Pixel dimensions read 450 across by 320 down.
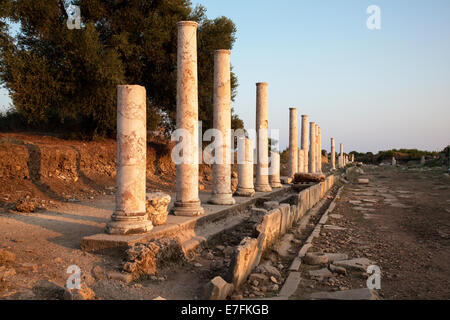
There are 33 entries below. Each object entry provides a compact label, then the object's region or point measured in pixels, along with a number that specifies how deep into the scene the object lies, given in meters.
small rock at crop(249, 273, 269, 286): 5.36
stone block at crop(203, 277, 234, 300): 4.38
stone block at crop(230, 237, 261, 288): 5.04
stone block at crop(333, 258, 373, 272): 5.99
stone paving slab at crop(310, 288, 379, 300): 4.63
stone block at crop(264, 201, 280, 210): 11.09
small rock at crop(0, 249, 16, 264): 5.32
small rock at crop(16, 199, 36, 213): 9.52
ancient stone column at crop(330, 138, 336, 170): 44.22
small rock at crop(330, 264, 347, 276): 5.79
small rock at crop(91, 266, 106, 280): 5.35
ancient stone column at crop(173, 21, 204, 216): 9.16
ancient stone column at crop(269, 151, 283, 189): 17.88
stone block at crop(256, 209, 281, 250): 6.76
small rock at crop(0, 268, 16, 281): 4.77
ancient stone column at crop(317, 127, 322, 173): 33.74
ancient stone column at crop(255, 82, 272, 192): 15.88
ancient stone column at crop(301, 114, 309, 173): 27.02
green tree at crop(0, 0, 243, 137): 13.58
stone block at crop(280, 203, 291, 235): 8.43
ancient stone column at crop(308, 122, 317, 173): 29.50
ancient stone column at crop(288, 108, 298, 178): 22.77
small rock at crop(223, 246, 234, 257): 7.04
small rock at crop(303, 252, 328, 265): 6.34
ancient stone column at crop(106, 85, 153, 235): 7.00
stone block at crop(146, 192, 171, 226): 7.47
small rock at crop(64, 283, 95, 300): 4.25
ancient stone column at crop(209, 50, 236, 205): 11.41
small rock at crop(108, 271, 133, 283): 5.25
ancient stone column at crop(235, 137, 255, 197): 13.63
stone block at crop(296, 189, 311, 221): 10.81
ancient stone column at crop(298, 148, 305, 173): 25.77
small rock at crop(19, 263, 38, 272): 5.27
